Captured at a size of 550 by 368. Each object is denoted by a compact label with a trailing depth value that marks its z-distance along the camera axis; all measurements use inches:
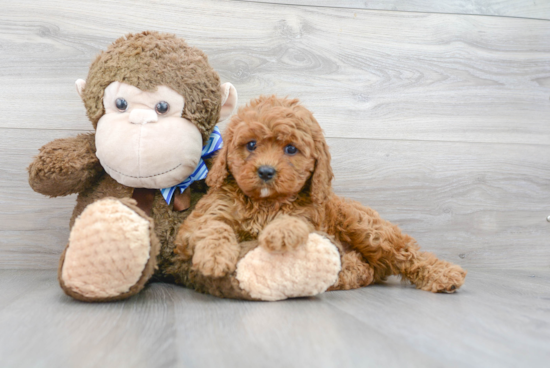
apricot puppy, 34.4
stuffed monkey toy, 31.7
